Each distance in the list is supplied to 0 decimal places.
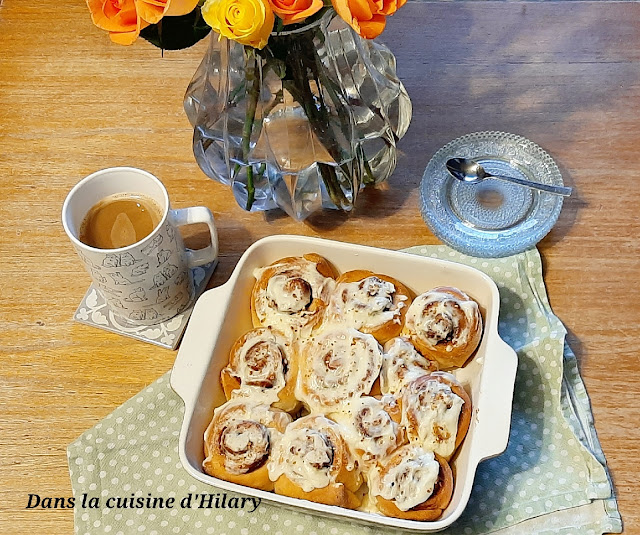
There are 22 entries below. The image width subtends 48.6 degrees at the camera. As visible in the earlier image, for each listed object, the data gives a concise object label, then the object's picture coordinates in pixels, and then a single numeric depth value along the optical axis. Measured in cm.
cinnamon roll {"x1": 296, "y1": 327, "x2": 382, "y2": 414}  66
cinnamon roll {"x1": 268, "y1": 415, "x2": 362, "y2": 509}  61
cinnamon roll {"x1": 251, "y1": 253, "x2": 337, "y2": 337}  70
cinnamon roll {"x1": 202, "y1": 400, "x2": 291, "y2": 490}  62
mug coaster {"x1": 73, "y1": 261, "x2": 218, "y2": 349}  78
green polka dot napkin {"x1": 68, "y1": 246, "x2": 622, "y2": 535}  66
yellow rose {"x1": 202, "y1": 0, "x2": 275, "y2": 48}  51
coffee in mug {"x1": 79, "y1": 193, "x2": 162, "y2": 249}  71
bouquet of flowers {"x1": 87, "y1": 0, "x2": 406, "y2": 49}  51
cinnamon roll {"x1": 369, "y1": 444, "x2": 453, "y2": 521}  59
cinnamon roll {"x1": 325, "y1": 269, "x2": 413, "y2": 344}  70
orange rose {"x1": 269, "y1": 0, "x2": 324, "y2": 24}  52
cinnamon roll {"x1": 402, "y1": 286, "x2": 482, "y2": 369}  67
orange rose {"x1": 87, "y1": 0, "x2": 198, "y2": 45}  51
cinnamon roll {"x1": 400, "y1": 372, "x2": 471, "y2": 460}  63
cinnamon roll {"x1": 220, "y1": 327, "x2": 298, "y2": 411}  67
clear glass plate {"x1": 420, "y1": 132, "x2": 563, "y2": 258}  81
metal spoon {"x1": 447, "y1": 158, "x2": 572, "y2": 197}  83
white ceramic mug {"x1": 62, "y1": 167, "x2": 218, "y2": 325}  68
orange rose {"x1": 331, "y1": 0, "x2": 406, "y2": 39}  52
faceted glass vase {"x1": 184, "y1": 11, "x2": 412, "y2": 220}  68
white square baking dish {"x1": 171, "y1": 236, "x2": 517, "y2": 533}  60
